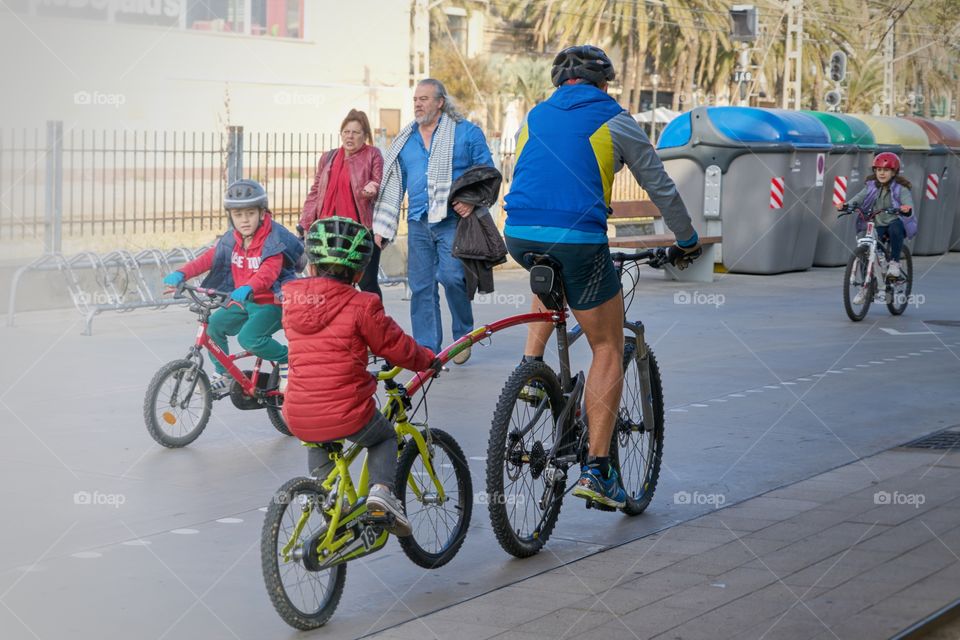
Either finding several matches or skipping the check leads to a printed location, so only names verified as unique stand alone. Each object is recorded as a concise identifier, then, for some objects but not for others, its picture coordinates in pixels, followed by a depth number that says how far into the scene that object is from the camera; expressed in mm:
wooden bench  18094
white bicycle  14375
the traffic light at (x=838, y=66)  30156
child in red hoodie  7941
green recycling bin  21672
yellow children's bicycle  4793
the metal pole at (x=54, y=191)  14031
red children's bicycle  7930
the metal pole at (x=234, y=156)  15414
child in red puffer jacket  5051
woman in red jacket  10953
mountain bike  5641
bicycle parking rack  12789
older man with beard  10531
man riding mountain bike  5824
